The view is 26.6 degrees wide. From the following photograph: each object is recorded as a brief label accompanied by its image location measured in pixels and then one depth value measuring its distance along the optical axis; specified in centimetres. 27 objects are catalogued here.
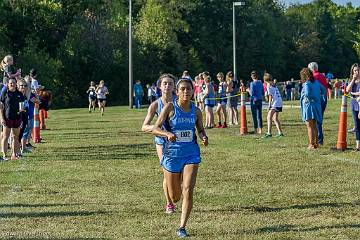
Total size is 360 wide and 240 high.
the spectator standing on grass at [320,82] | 1923
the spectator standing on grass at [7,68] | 1784
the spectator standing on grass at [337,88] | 5978
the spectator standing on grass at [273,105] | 2148
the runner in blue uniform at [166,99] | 1033
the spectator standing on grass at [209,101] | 2630
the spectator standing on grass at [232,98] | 2752
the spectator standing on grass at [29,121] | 1906
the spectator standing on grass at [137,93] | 5062
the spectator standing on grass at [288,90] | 6456
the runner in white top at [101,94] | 4182
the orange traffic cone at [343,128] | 1797
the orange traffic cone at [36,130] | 2246
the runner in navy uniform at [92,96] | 4556
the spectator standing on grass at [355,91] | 1750
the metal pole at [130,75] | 5025
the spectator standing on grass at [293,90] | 6510
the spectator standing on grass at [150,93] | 5017
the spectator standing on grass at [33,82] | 2207
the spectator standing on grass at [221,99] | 2694
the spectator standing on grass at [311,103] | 1817
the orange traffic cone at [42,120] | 2897
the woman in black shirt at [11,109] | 1662
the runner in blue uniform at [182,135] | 898
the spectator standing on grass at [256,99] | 2377
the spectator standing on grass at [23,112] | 1714
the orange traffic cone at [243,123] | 2379
